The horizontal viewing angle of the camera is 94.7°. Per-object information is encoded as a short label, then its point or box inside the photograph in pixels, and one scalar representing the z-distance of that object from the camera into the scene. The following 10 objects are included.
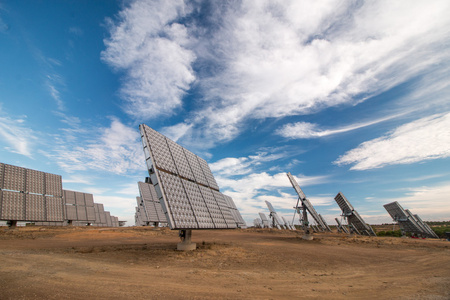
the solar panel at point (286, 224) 61.62
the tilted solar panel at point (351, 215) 32.38
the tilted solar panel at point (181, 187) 13.28
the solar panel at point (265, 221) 63.01
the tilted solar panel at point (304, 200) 26.89
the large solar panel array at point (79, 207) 39.16
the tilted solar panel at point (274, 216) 52.06
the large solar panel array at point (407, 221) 32.41
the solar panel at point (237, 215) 56.90
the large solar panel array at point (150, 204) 38.00
